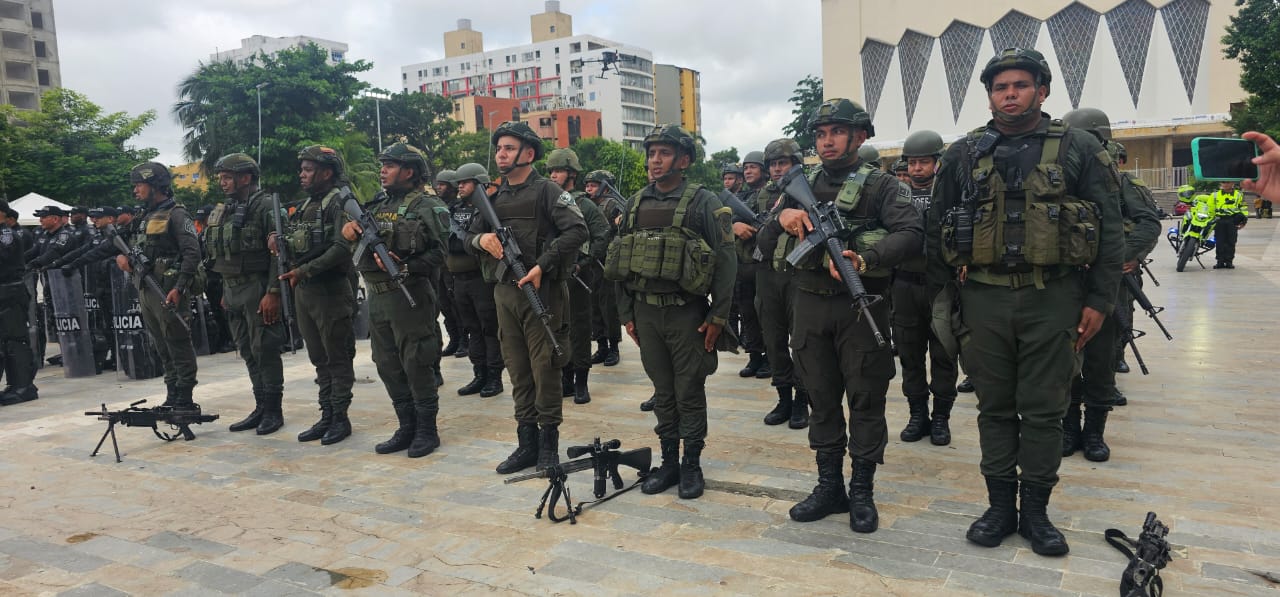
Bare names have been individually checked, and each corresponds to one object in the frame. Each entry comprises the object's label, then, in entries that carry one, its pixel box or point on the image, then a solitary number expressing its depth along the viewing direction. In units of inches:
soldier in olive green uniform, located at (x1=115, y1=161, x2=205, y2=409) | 263.6
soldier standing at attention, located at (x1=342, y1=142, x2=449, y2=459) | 221.3
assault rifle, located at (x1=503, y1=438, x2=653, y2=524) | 165.0
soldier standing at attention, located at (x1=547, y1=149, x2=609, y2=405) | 282.8
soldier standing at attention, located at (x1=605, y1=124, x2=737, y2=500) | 172.4
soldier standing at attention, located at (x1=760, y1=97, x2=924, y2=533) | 152.8
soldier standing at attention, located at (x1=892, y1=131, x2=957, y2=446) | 209.3
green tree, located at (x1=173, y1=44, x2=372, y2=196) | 1346.0
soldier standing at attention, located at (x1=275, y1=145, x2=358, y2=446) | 230.7
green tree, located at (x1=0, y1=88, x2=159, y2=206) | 1289.4
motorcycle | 596.7
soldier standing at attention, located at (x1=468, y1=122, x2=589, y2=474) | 197.2
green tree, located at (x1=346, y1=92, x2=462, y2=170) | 2091.5
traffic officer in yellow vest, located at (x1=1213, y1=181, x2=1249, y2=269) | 580.1
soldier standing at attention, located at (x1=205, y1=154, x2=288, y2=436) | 250.8
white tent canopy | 586.6
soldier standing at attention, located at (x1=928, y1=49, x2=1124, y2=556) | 133.0
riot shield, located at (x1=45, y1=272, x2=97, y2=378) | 371.6
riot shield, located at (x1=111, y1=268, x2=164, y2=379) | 360.5
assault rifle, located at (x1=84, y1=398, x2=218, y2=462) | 238.7
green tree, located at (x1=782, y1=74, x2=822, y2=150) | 2338.8
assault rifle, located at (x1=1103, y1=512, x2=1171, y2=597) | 115.5
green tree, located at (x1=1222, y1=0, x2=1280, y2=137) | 989.8
